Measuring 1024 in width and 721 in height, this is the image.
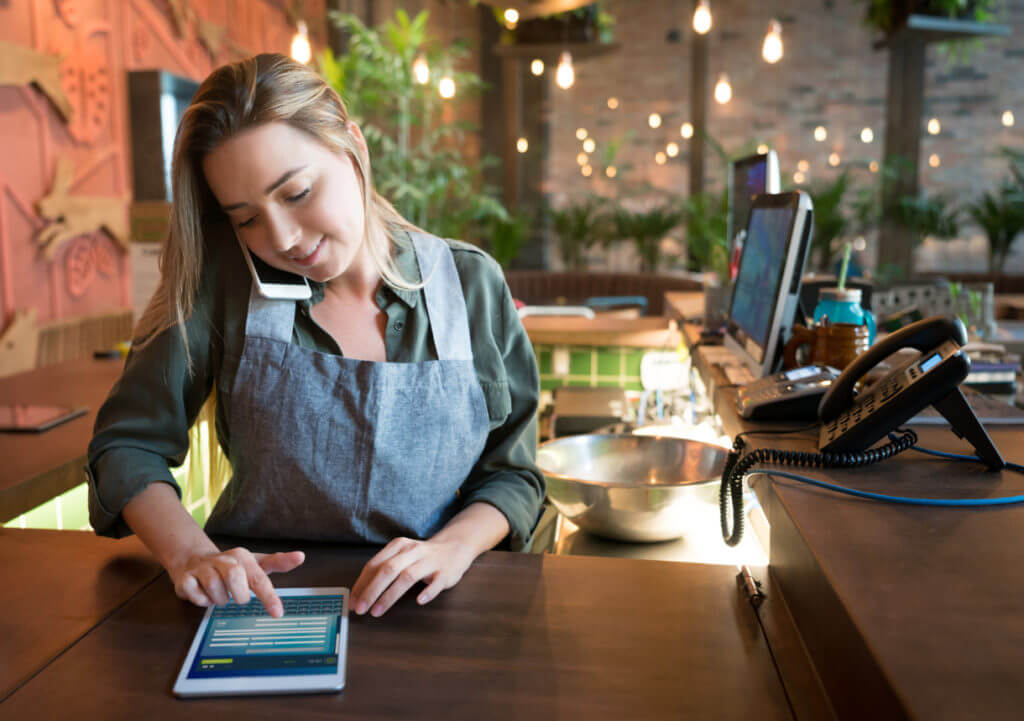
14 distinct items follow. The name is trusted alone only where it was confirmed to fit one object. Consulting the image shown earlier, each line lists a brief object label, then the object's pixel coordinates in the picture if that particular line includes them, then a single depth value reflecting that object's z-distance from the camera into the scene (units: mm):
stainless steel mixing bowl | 1251
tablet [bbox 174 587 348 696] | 733
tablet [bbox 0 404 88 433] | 1706
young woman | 1081
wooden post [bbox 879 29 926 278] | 6621
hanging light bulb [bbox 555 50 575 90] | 5578
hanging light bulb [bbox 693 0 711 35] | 4868
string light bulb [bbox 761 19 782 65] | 5133
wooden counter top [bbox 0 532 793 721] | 706
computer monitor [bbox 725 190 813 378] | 1431
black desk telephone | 984
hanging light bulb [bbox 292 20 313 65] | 5172
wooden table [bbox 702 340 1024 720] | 555
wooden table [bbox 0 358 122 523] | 1394
